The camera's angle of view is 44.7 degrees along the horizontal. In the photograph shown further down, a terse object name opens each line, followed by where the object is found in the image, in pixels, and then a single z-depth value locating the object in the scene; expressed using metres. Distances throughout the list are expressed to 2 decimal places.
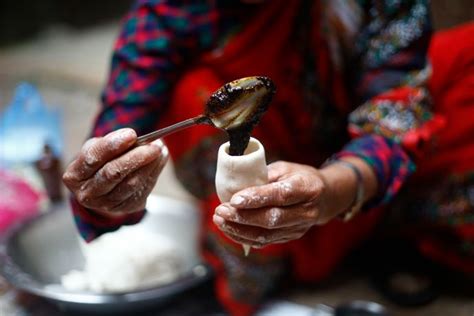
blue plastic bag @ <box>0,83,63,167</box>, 1.72
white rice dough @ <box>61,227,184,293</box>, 1.04
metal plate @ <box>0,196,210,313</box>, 1.00
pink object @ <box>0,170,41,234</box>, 1.34
